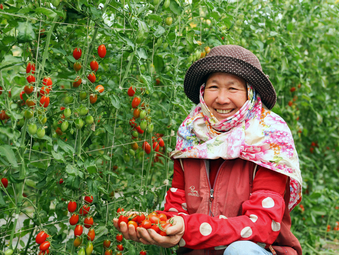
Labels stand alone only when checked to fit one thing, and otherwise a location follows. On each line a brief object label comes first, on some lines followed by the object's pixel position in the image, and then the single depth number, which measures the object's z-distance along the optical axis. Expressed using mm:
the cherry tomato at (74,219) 1333
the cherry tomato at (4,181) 1329
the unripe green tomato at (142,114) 1459
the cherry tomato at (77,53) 1335
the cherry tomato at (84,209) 1371
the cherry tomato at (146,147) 1619
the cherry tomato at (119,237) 1419
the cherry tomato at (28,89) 1154
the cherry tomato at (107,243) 1433
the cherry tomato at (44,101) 1178
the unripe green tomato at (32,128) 1156
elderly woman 1177
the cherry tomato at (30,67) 1197
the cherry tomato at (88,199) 1384
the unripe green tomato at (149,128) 1517
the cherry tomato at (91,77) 1339
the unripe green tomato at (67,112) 1264
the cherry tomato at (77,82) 1318
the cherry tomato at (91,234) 1354
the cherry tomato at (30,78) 1186
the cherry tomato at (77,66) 1339
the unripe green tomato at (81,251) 1290
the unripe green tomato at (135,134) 1619
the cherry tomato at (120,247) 1438
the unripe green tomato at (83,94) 1322
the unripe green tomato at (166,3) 1465
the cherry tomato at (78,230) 1321
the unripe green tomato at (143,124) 1491
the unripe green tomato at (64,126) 1260
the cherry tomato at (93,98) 1343
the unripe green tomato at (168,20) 1554
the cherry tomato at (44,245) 1245
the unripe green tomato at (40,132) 1181
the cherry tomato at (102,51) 1387
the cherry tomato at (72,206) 1336
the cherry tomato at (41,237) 1257
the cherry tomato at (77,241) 1333
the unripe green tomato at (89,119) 1314
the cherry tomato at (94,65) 1356
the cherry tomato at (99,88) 1361
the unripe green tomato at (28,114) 1140
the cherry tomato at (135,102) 1484
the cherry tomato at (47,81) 1193
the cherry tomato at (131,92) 1457
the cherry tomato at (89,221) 1374
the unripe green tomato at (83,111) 1297
